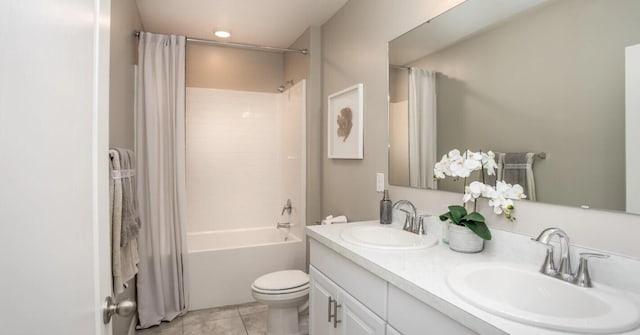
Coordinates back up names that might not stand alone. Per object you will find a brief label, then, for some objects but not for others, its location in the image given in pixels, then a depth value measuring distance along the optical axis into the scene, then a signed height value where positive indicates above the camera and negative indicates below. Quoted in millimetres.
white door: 437 +2
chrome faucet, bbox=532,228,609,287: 1026 -309
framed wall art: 2410 +347
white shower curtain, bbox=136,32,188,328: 2643 -61
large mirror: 1062 +307
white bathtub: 2934 -903
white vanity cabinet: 1065 -531
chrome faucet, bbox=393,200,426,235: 1771 -281
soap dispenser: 2020 -258
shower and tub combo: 3154 -123
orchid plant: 1335 -92
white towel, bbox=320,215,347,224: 2496 -385
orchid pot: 1359 -257
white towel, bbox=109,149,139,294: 1466 -234
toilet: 2355 -912
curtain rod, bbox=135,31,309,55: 2818 +1084
